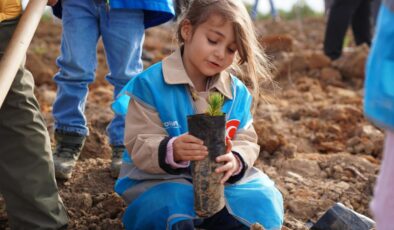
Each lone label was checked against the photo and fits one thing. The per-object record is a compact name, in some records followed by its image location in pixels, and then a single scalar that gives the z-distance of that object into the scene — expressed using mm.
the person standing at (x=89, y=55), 3424
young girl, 2705
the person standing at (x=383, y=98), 1718
